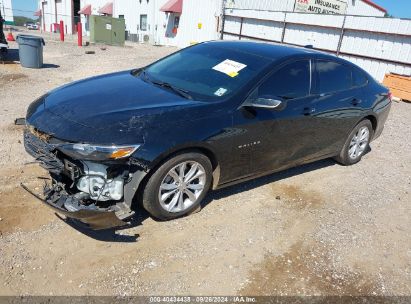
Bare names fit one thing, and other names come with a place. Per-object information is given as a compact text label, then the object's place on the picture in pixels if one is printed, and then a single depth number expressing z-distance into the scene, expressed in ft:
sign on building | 78.23
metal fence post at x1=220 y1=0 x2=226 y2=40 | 67.10
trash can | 36.07
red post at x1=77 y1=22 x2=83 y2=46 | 62.69
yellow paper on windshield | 12.94
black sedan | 10.07
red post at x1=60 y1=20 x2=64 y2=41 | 73.05
